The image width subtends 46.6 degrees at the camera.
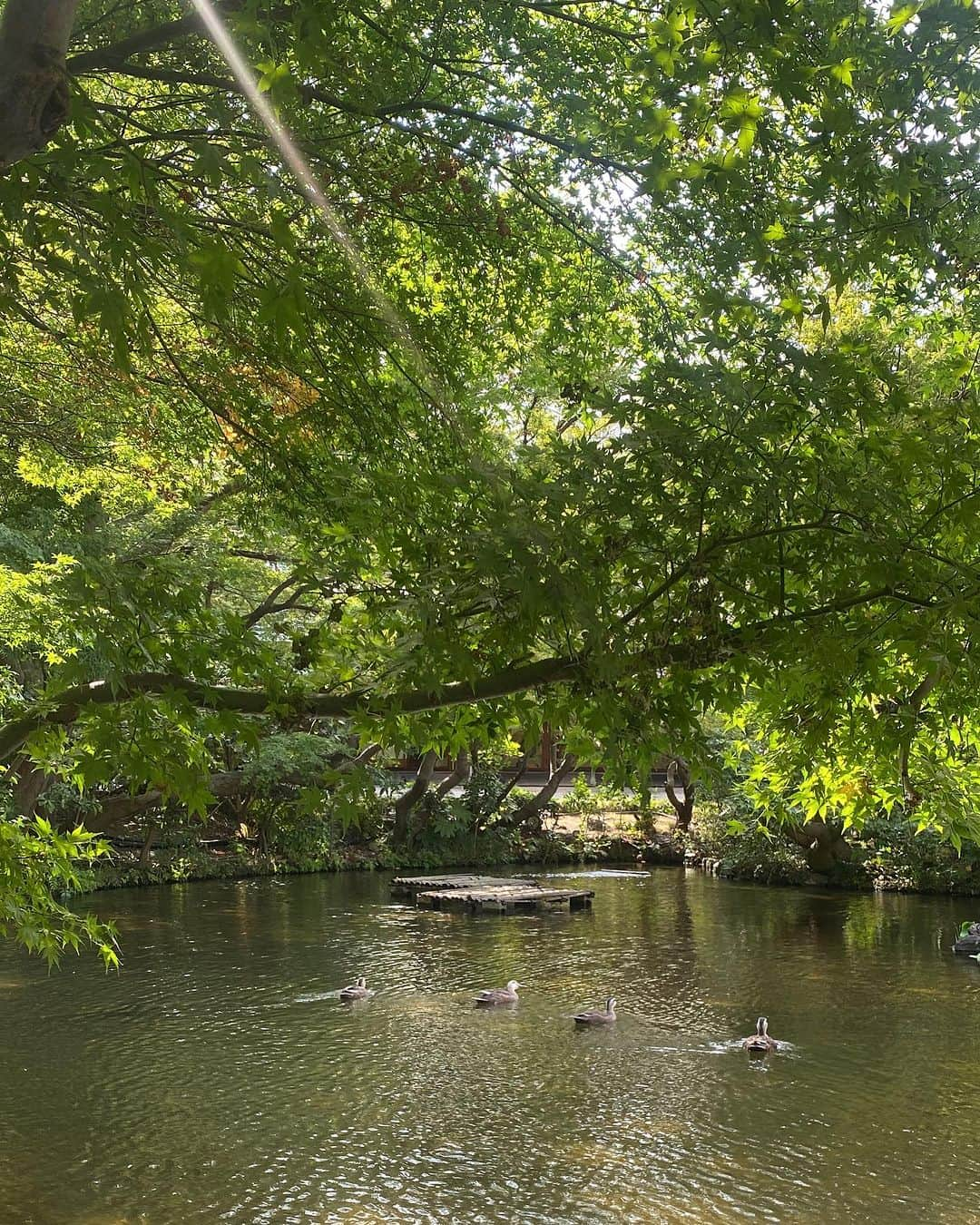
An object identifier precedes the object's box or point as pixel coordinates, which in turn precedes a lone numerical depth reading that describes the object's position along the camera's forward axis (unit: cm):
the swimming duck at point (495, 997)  1359
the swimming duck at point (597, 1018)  1276
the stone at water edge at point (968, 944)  1648
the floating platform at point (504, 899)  2067
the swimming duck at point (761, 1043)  1180
